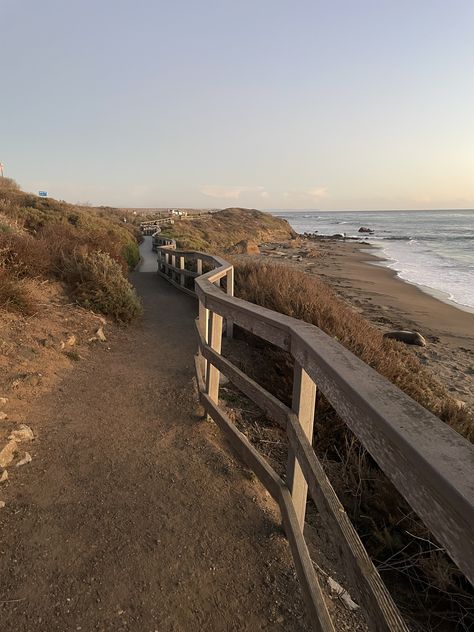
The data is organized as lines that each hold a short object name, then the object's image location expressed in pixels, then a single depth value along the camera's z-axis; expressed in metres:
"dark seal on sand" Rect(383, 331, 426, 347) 9.26
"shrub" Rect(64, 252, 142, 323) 7.50
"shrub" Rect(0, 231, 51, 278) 6.98
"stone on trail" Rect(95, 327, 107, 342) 6.46
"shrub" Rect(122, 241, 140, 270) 14.76
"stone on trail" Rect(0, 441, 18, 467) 3.17
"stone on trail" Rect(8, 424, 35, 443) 3.47
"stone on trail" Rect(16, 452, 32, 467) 3.21
